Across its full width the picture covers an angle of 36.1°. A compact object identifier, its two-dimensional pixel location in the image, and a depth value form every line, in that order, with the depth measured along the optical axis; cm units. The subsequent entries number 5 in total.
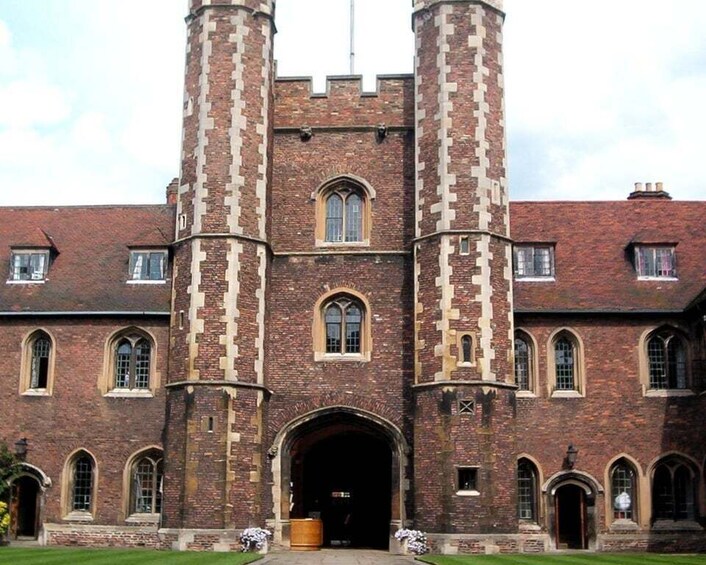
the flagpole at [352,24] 3606
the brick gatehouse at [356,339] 2808
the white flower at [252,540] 2700
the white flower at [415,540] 2708
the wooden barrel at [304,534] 2914
